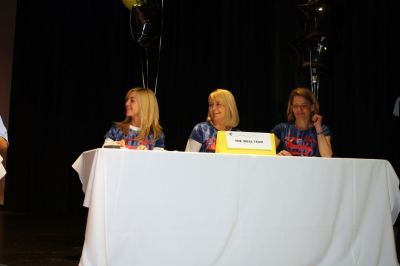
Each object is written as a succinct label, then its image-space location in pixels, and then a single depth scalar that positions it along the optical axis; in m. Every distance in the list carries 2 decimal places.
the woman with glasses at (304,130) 2.97
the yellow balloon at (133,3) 3.29
